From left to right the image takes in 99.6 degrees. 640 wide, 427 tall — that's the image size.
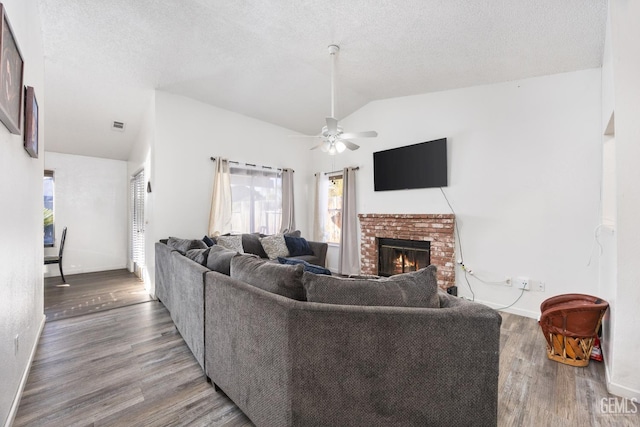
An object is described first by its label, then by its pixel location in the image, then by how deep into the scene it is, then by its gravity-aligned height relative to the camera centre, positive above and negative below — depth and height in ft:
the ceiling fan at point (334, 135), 9.84 +2.87
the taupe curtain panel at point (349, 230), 16.67 -1.14
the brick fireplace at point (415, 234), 12.51 -1.18
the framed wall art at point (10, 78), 4.17 +2.36
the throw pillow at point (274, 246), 14.66 -1.90
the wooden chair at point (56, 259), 13.89 -2.44
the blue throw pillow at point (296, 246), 15.33 -1.96
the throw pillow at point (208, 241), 12.41 -1.37
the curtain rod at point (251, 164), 14.64 +2.86
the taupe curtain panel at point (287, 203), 17.89 +0.58
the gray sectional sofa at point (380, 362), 4.00 -2.27
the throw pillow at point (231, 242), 13.01 -1.47
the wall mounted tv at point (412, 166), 12.80 +2.32
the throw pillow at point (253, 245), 14.57 -1.81
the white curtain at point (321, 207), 18.74 +0.32
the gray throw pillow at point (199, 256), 7.89 -1.34
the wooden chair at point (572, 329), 7.00 -3.18
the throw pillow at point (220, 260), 6.86 -1.28
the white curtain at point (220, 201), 14.40 +0.58
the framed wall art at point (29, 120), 6.29 +2.18
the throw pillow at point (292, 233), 16.19 -1.30
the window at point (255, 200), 16.03 +0.75
